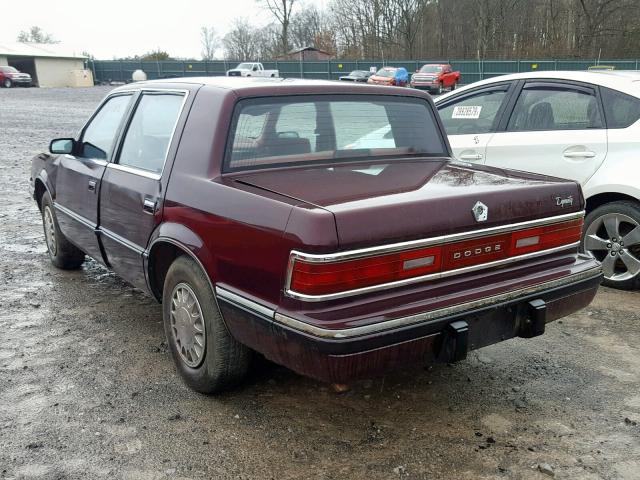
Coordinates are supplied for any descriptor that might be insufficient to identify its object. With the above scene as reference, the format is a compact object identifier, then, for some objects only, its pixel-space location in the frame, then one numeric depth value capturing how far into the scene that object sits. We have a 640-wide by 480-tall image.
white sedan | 4.93
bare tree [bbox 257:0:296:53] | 64.06
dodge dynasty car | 2.63
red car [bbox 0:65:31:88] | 49.53
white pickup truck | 39.38
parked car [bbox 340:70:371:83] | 41.00
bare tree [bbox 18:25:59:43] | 88.94
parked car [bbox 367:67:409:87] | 34.06
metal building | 61.22
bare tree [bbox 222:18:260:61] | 77.50
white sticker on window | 5.94
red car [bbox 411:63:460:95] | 35.56
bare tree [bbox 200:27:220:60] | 91.09
